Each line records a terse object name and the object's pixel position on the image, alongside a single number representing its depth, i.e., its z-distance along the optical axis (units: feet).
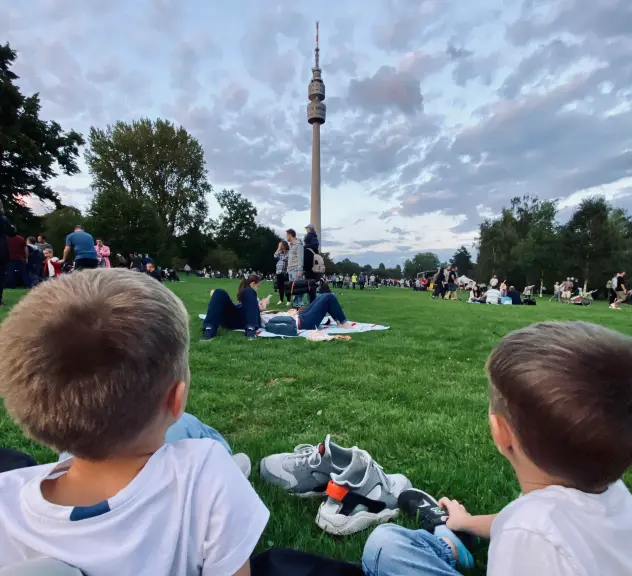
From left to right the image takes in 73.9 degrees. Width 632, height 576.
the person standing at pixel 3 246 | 25.30
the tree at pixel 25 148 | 83.20
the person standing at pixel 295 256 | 32.01
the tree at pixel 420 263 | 465.06
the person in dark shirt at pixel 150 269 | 68.22
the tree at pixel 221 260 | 208.23
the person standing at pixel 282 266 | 38.54
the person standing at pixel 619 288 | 66.75
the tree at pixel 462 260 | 356.18
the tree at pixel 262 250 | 240.32
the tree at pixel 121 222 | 129.80
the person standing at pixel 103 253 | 52.65
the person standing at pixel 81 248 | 33.22
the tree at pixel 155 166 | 151.23
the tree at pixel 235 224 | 235.40
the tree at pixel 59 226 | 159.94
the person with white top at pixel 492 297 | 66.90
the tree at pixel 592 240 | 133.90
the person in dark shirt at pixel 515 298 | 68.76
